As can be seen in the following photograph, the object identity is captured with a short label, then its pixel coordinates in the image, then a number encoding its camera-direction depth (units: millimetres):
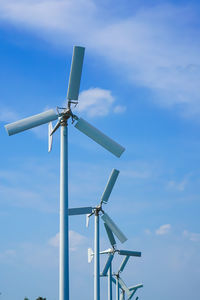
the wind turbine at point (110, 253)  56469
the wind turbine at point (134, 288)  90312
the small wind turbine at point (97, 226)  46156
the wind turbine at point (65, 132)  24497
